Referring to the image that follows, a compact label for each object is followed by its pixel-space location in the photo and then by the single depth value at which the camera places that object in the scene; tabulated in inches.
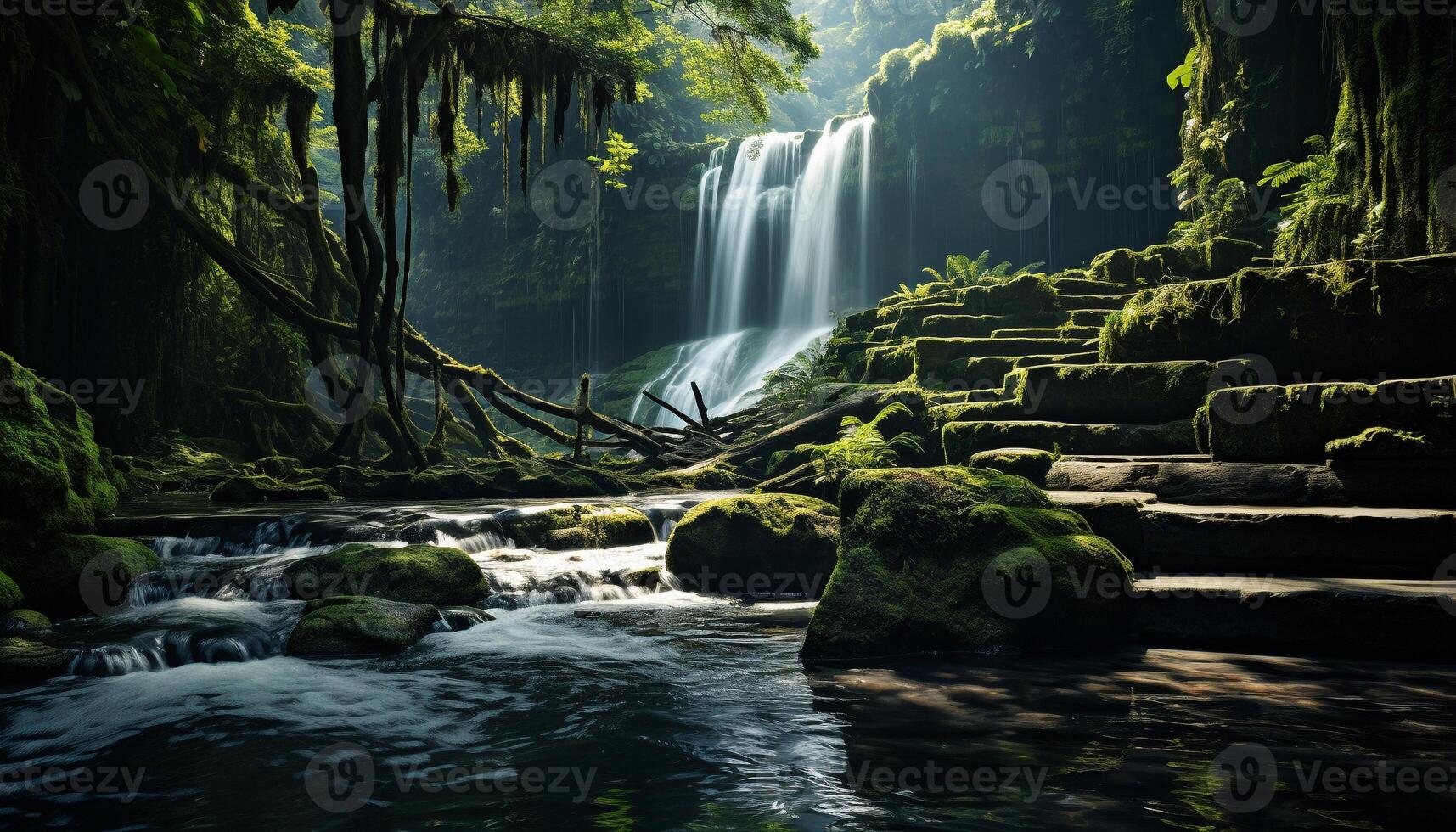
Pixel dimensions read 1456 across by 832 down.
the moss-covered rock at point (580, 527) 380.8
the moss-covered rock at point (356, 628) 225.6
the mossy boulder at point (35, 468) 256.4
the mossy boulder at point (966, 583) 201.6
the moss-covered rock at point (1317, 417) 211.8
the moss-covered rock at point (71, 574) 257.3
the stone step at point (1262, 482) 206.4
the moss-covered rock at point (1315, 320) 244.7
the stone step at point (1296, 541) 190.2
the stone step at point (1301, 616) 174.7
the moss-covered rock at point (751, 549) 319.9
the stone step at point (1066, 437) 279.3
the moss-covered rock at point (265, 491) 477.7
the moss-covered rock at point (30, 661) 194.9
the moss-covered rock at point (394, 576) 277.1
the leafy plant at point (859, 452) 398.3
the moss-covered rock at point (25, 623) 230.5
